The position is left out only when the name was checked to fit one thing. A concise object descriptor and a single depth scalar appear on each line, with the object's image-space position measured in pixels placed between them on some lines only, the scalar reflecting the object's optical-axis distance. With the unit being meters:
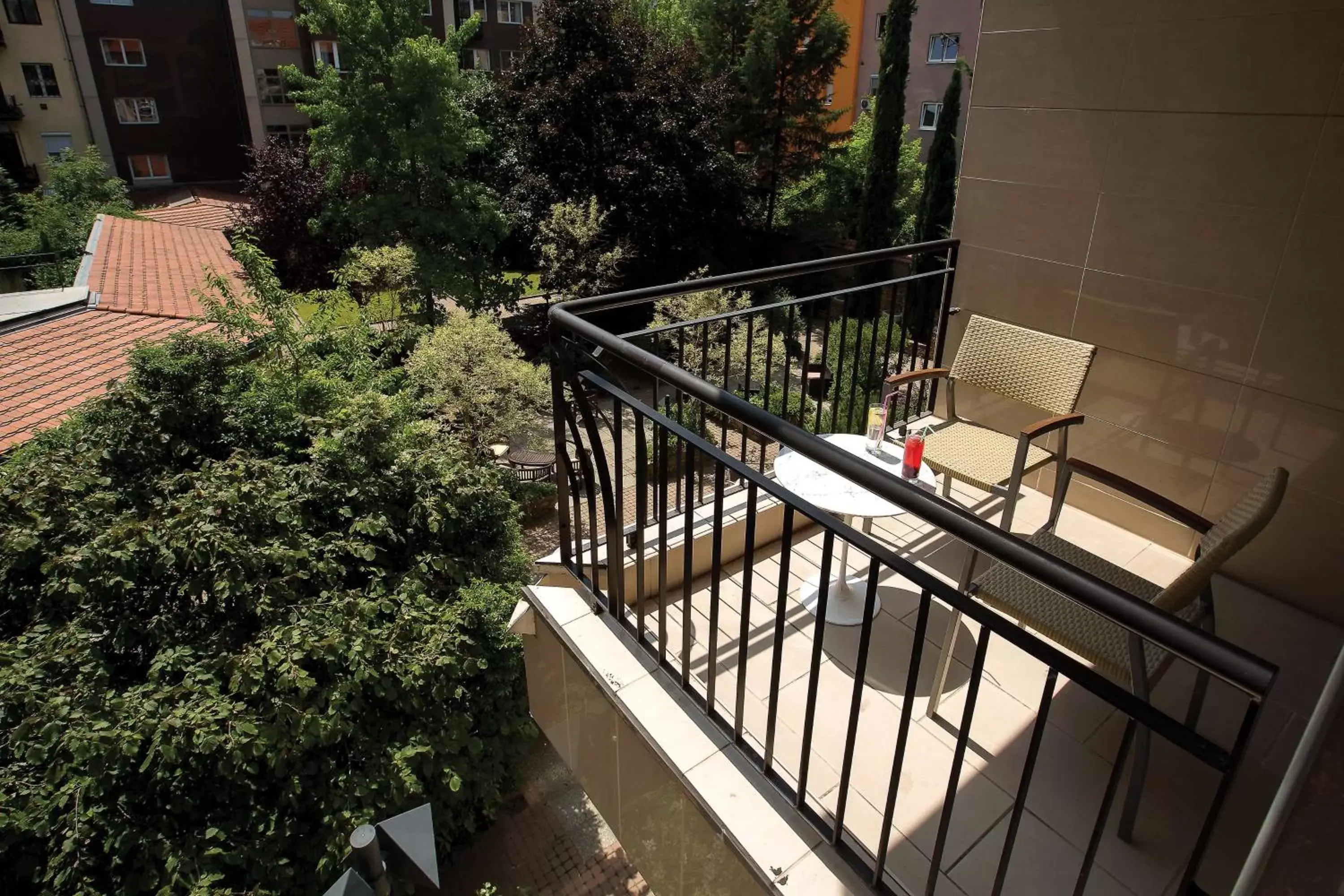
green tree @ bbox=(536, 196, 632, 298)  13.08
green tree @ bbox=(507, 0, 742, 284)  13.84
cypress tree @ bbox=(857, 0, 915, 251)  14.27
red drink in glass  2.68
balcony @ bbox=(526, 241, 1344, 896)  1.31
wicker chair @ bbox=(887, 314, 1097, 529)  2.87
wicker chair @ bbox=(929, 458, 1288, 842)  1.71
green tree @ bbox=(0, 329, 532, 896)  4.32
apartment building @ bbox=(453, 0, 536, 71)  22.75
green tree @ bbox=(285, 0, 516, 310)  12.55
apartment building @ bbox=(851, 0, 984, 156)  18.80
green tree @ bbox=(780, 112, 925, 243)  17.03
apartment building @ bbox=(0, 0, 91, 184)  19.17
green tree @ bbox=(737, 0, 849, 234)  16.88
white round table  2.52
